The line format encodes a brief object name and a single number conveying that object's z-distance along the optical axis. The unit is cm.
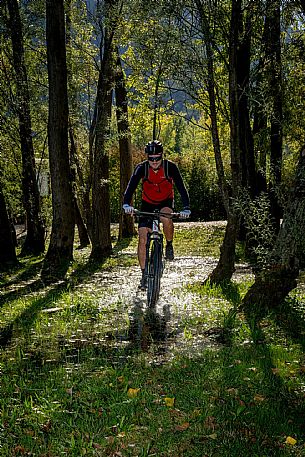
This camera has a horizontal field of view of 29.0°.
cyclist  879
